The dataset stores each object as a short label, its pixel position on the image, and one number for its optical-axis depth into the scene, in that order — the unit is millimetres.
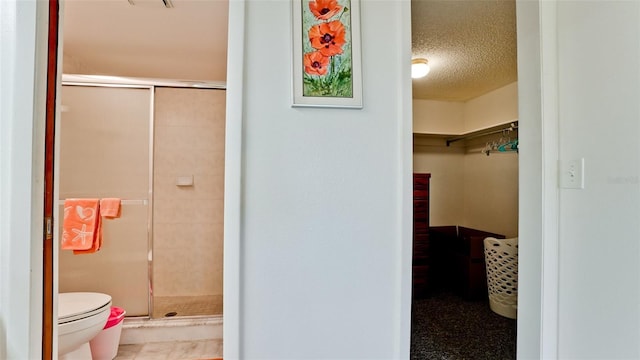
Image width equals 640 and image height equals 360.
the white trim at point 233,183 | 1099
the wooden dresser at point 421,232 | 2777
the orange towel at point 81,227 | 1913
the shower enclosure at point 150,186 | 2320
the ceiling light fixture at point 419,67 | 2340
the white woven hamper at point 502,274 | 2326
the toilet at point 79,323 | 1521
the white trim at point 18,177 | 1006
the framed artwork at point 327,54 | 1149
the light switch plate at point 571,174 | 1062
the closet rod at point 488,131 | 2535
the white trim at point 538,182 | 1144
